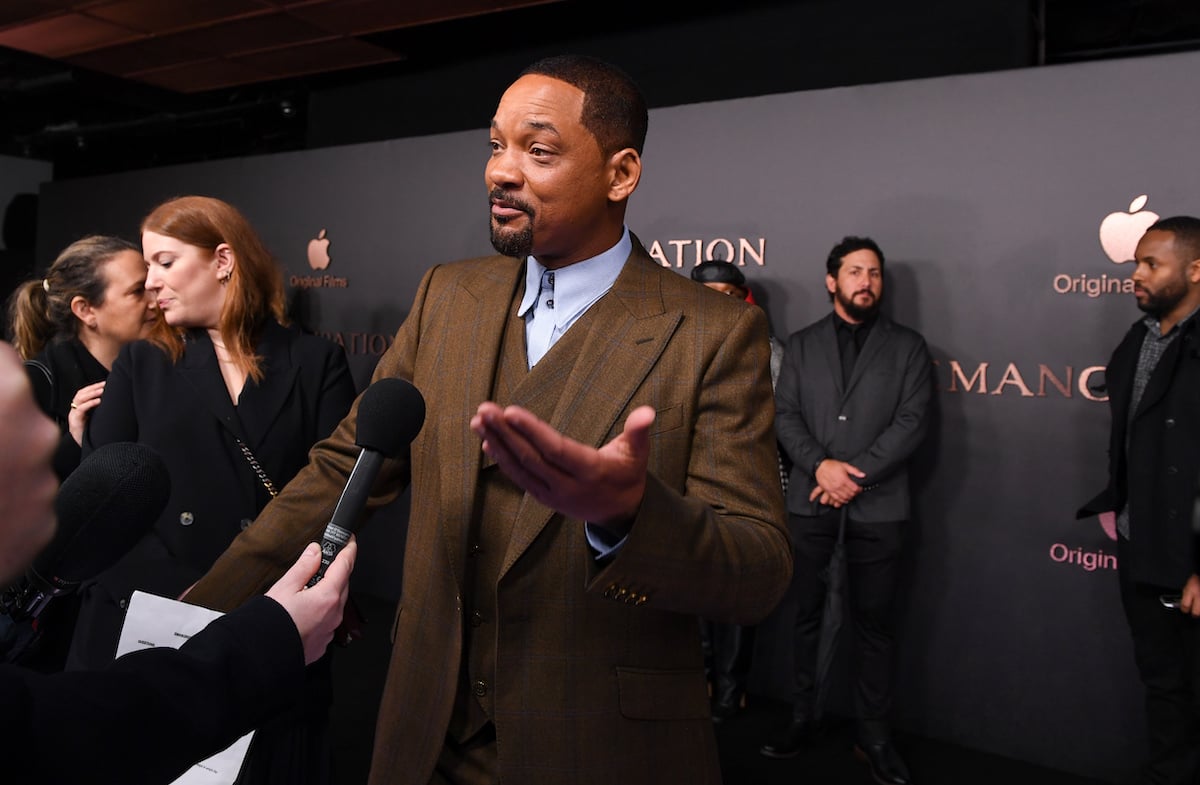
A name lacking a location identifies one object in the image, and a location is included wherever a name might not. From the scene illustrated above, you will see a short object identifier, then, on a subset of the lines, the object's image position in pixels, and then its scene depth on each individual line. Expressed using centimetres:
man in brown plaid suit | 136
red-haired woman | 202
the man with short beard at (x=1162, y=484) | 321
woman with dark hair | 277
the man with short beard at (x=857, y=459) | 382
